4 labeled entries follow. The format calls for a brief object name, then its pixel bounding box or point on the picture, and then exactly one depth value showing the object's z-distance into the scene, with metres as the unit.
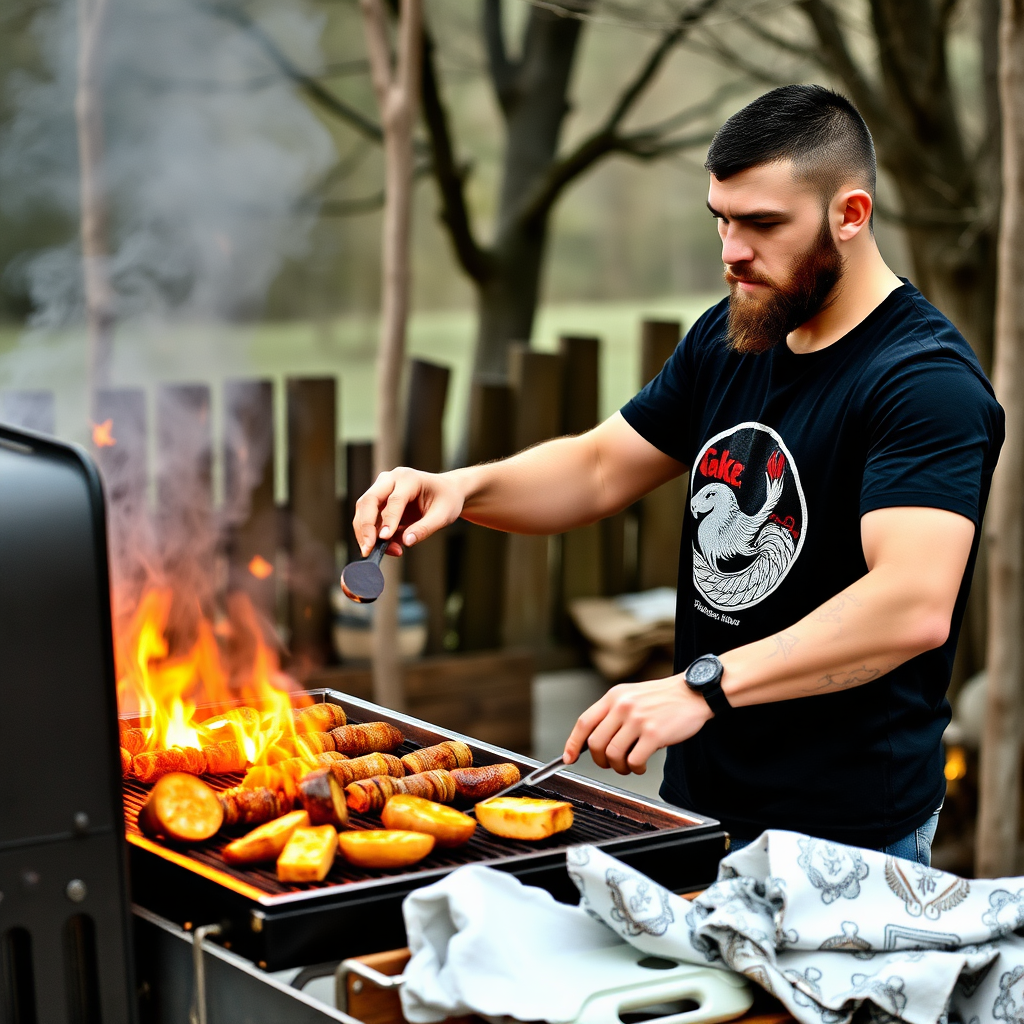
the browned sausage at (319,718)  2.21
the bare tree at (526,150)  5.71
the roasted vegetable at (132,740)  2.15
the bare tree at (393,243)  4.14
